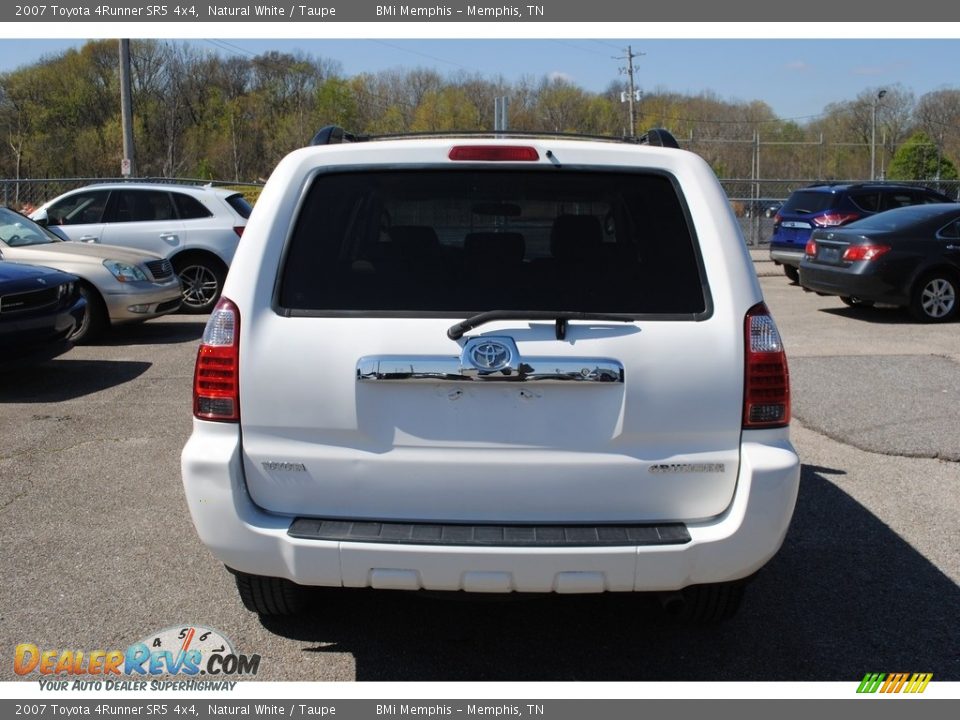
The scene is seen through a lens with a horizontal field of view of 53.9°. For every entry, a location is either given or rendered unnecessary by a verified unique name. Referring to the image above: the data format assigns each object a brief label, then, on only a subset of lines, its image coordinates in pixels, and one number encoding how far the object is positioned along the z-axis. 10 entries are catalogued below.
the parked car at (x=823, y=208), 16.33
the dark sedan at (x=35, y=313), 8.08
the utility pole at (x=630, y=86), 55.03
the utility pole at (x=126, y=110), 20.83
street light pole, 58.78
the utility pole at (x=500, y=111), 13.65
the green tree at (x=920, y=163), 54.03
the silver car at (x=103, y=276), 10.77
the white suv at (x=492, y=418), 3.02
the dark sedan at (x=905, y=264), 12.27
